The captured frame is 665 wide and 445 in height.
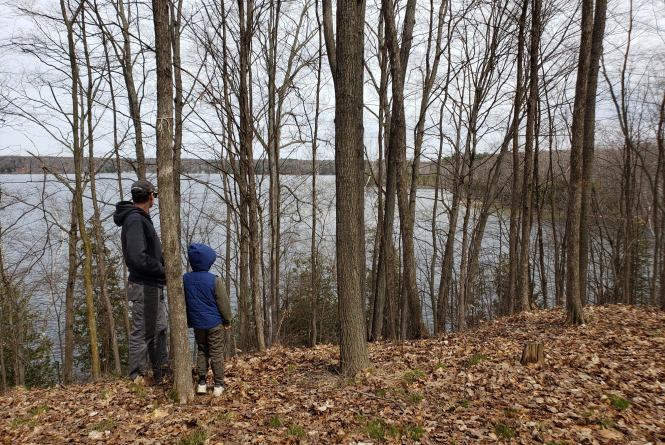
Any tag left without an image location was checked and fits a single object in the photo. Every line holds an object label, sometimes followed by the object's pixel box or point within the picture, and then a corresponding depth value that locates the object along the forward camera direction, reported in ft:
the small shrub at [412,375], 15.24
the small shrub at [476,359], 16.79
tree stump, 16.19
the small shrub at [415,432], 10.85
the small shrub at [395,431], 11.04
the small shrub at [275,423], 11.72
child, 13.96
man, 14.21
